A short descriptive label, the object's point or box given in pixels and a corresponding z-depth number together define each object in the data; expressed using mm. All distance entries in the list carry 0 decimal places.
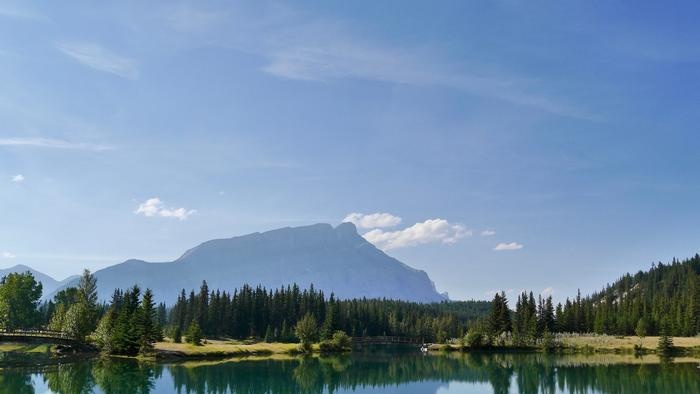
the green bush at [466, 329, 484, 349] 153250
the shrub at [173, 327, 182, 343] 123319
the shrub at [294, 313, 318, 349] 139312
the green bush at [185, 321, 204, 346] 119688
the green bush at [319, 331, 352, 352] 146000
